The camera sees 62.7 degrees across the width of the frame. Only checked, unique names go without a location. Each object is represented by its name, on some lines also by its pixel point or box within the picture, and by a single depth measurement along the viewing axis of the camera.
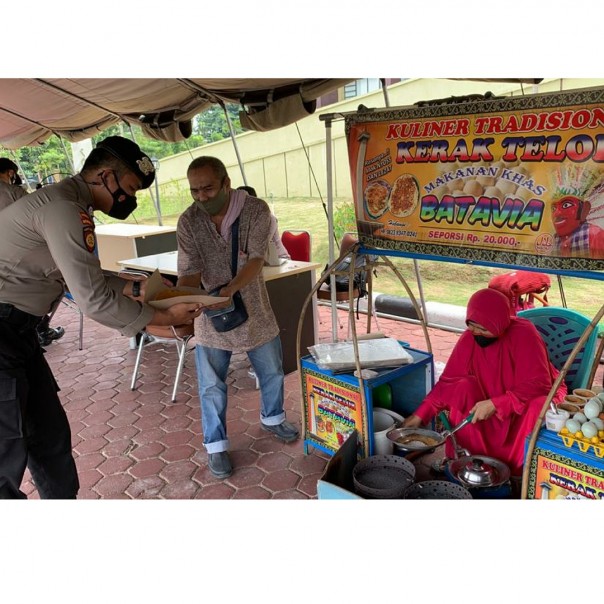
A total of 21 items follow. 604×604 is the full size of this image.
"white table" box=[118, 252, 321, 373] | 4.23
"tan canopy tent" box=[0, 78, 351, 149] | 3.82
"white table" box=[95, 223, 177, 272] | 7.31
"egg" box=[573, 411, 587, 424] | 1.97
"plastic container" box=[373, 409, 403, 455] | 2.75
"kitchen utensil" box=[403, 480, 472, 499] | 2.29
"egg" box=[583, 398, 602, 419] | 1.97
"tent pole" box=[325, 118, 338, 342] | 2.73
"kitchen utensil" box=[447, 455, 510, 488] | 2.41
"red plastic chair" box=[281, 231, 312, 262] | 5.41
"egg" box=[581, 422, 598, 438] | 1.91
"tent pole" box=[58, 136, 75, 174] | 8.37
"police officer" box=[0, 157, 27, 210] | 3.41
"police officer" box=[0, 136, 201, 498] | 1.82
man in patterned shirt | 2.79
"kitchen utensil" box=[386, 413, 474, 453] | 2.55
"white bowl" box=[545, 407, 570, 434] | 2.02
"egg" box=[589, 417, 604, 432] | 1.92
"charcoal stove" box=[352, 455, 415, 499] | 2.33
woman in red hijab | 2.51
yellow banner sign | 1.82
